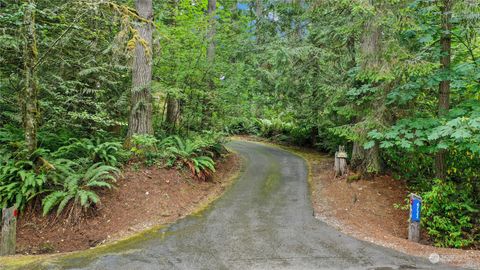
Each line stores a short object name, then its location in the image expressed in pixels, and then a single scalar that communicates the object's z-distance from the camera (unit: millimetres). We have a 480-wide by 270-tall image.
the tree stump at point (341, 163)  10406
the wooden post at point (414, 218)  6777
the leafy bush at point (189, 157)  9438
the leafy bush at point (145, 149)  8828
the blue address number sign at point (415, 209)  6758
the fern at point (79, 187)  6789
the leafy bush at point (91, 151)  8203
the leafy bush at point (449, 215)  7316
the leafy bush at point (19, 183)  6875
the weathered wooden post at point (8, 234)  5730
